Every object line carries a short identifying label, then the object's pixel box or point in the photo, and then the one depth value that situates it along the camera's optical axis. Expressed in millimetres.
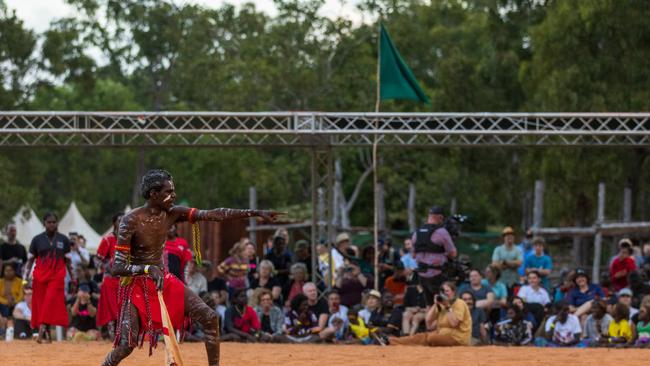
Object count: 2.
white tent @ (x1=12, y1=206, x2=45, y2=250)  39812
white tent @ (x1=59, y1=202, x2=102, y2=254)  41312
